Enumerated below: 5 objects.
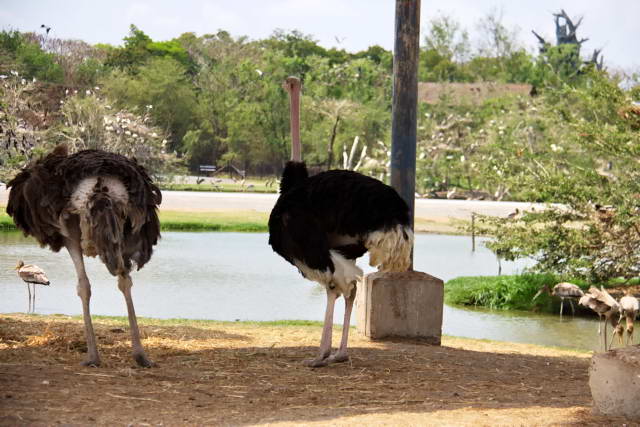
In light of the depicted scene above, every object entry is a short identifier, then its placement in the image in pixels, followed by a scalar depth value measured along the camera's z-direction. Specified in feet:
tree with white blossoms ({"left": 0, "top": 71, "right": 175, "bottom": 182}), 186.42
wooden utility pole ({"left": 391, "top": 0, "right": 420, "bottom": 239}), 56.99
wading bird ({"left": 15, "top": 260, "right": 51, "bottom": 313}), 75.61
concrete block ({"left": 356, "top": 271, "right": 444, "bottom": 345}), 53.72
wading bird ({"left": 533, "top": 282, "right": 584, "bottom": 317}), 82.46
